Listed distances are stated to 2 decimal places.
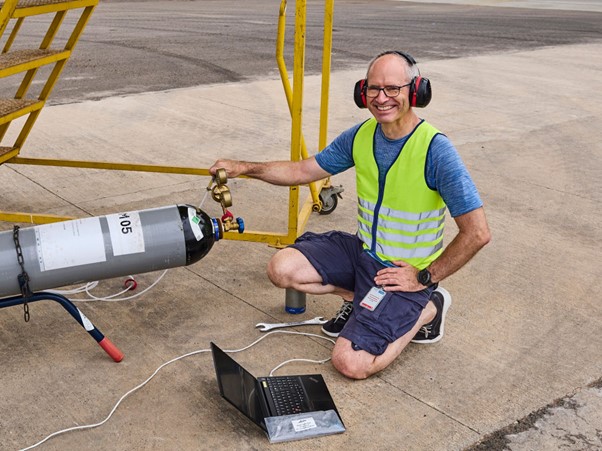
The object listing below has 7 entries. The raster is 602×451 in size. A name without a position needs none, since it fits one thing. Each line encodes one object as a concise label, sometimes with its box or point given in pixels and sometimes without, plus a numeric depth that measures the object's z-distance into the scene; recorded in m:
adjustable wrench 3.80
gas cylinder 3.25
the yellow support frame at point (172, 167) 4.02
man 3.36
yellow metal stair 3.77
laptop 3.00
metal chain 3.23
